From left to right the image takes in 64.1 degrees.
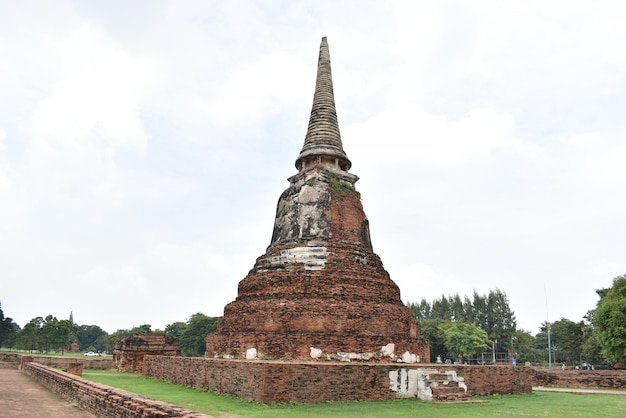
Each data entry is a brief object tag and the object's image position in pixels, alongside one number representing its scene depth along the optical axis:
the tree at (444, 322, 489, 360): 49.56
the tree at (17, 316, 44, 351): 65.25
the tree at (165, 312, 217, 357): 56.78
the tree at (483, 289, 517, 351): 58.50
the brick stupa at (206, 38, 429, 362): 15.22
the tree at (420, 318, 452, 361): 57.74
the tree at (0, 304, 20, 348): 64.75
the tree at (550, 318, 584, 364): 51.19
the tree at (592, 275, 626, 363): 29.30
